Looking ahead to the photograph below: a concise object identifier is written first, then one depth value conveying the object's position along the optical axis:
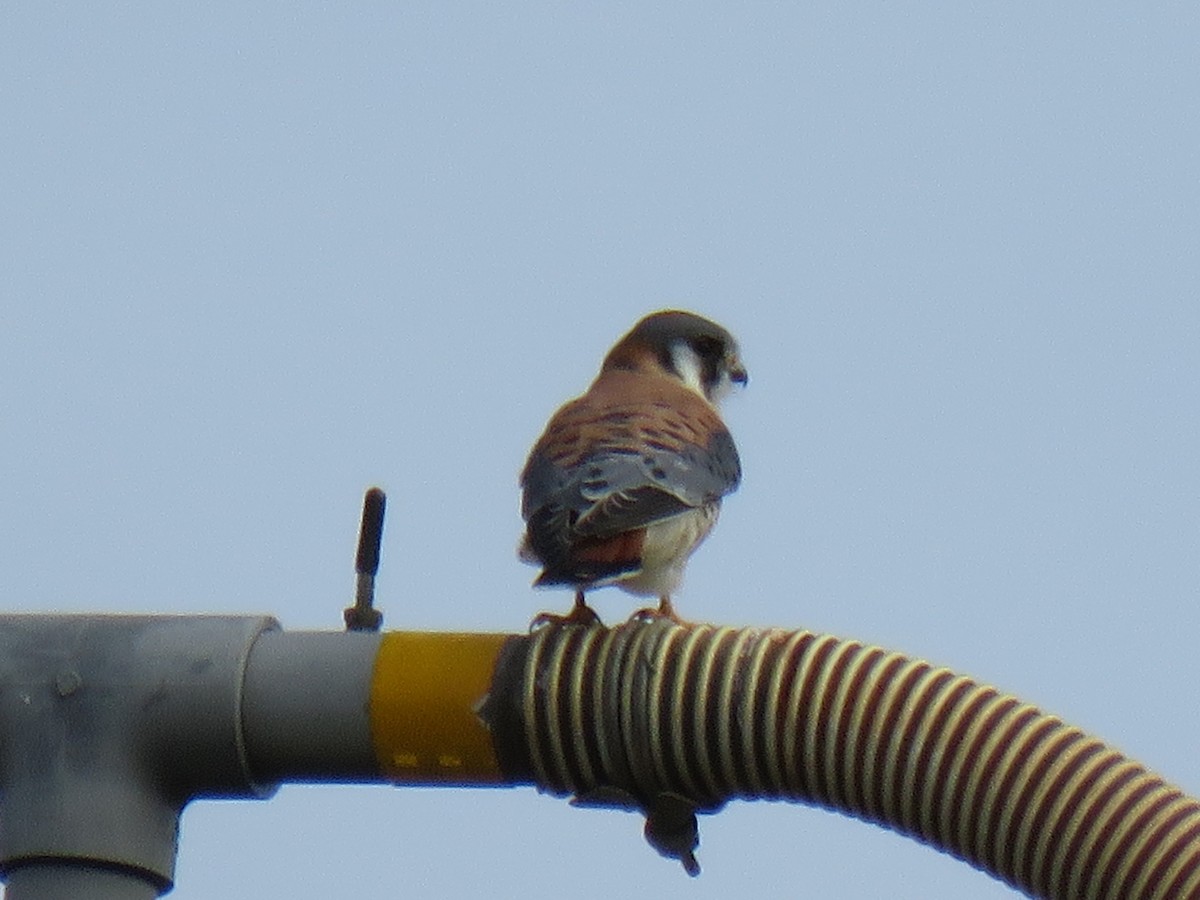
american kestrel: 8.34
